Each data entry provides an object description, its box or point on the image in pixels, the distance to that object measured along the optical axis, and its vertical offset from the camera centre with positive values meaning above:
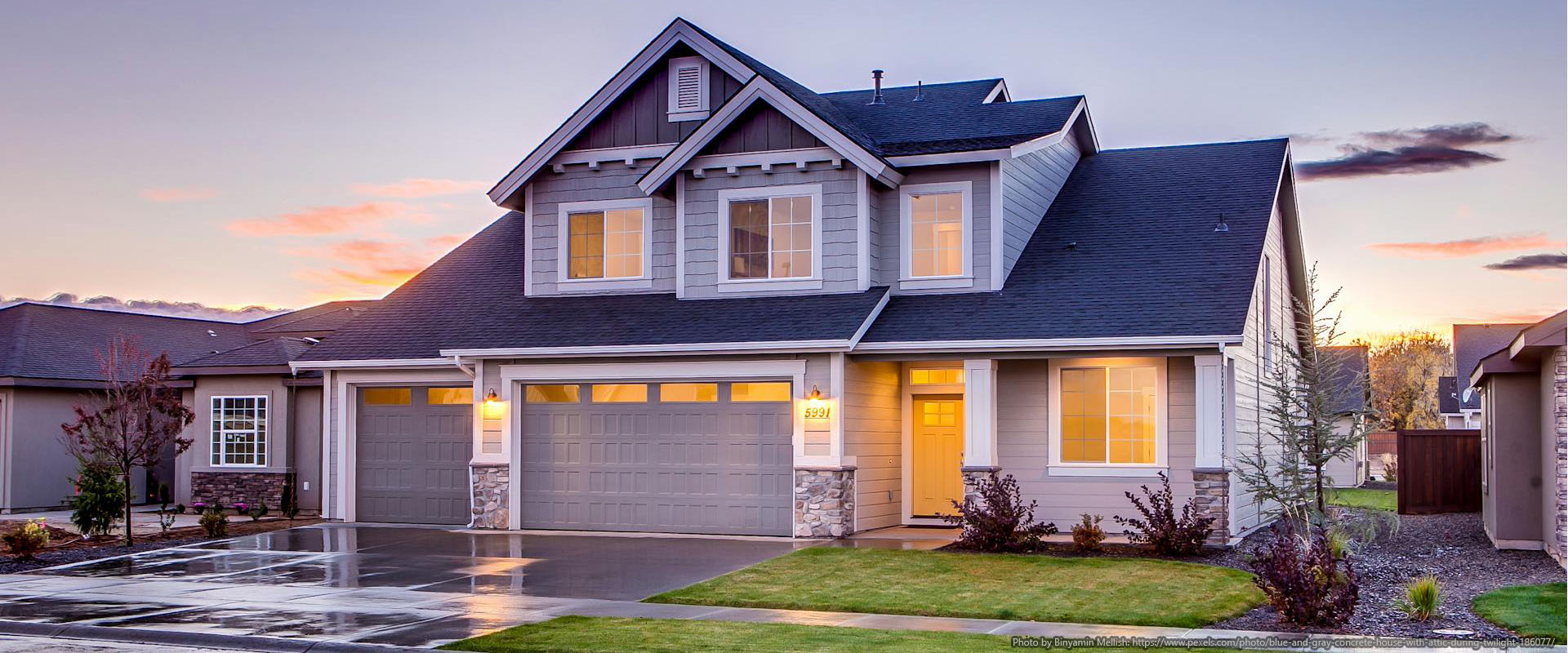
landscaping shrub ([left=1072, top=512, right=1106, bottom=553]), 16.69 -1.83
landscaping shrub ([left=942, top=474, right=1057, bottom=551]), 16.89 -1.71
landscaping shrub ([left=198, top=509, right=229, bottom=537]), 19.81 -1.99
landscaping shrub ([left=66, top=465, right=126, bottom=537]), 19.16 -1.63
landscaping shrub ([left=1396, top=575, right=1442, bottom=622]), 11.67 -1.80
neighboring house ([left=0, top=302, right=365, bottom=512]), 24.66 -0.03
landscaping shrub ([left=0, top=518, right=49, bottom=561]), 17.00 -1.94
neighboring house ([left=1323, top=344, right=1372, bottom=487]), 42.31 -2.40
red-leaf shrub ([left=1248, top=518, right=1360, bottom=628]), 11.27 -1.66
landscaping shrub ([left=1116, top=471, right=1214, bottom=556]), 16.39 -1.71
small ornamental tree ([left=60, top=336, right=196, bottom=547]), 19.05 -0.46
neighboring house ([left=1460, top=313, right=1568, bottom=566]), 16.06 -0.73
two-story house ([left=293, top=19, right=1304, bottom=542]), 18.62 +0.88
